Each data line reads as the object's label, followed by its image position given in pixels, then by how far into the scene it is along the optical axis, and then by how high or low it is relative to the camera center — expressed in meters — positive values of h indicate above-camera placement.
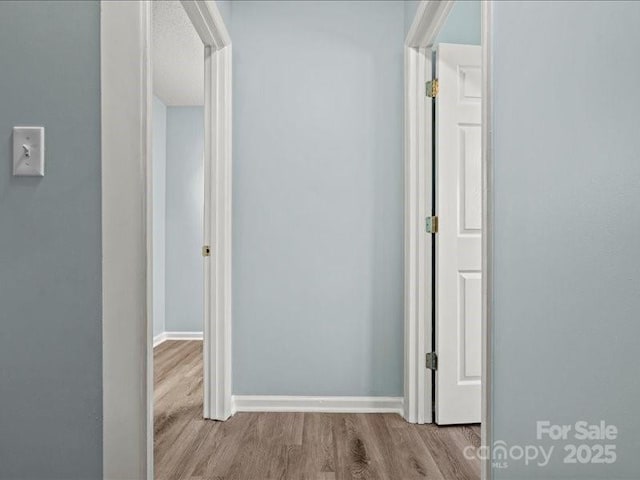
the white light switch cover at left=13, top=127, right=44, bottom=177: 1.18 +0.21
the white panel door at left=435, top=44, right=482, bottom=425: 2.50 -0.01
